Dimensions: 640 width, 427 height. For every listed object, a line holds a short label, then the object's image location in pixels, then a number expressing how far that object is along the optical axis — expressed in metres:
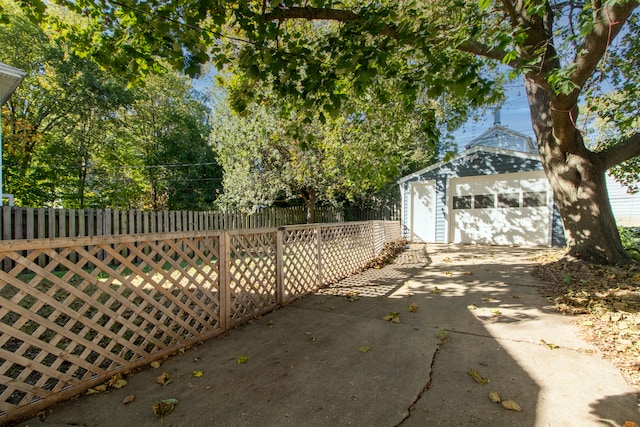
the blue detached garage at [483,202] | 9.85
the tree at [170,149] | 15.27
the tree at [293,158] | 8.27
